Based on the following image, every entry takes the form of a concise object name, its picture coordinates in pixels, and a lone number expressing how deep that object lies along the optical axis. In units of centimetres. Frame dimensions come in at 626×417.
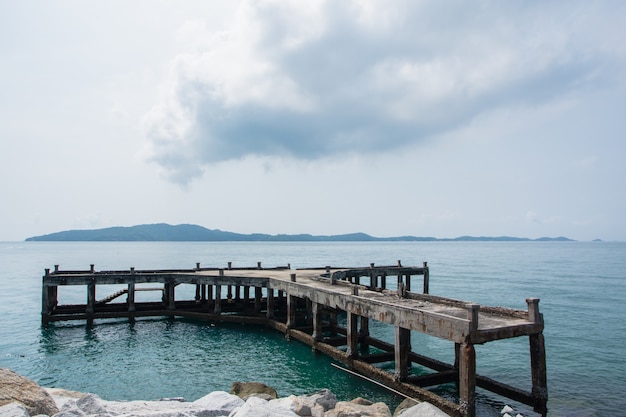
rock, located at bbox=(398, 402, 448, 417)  1359
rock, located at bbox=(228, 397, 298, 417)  1214
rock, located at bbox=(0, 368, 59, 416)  1295
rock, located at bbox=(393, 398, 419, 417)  1606
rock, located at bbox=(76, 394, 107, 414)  1352
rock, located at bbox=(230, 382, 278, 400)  1802
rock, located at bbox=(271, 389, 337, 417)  1500
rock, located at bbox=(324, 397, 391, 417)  1441
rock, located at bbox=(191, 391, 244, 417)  1368
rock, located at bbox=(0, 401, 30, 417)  1135
